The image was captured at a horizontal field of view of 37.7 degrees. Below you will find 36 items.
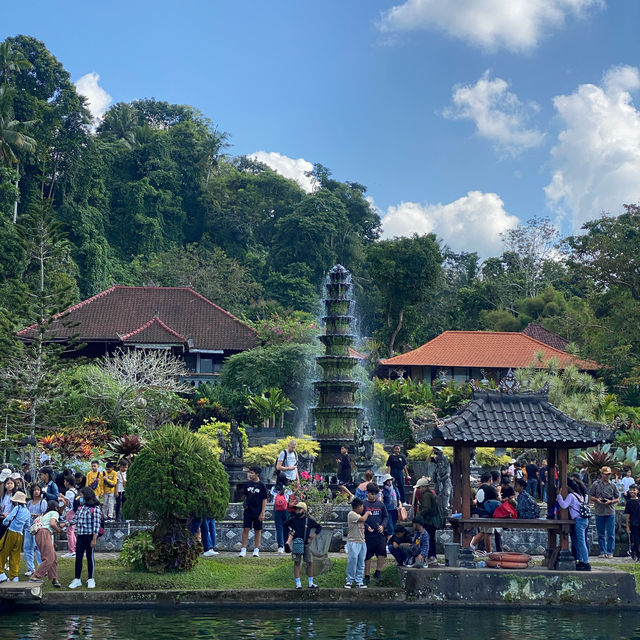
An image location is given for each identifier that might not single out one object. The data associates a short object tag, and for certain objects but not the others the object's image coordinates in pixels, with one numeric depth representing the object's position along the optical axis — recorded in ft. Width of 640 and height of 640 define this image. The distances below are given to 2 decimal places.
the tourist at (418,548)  53.67
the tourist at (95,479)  65.36
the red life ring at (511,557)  53.93
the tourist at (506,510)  55.93
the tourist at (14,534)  51.75
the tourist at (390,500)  60.39
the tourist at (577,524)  54.29
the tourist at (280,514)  60.34
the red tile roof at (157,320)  166.09
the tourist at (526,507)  56.75
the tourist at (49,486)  61.46
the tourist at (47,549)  51.74
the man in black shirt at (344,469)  76.33
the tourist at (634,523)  62.39
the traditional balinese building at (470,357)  178.60
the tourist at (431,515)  54.13
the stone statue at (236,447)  89.81
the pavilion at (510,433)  54.03
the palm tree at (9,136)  181.47
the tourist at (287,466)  67.05
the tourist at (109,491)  66.33
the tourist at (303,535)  51.60
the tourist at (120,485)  67.51
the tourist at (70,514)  59.11
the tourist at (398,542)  54.19
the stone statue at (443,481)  64.69
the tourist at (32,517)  54.44
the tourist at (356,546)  52.03
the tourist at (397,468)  71.51
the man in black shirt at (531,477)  78.95
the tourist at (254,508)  57.98
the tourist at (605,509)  62.49
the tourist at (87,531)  51.42
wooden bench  53.88
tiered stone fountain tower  100.63
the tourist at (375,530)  53.36
